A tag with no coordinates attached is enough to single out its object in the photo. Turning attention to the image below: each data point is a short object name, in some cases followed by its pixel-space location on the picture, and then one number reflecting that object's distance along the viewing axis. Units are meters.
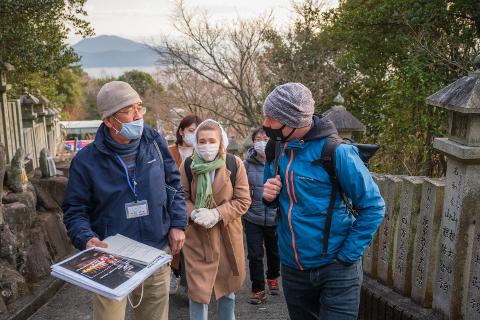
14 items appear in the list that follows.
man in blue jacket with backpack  2.32
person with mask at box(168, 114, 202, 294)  4.39
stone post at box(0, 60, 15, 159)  8.79
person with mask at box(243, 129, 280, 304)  4.25
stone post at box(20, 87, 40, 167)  11.40
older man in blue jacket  2.68
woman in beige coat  3.41
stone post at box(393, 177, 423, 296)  3.31
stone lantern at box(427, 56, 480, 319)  2.70
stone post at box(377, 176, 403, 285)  3.66
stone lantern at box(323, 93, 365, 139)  5.36
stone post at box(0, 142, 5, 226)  4.65
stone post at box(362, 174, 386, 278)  3.92
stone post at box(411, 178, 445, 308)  3.07
